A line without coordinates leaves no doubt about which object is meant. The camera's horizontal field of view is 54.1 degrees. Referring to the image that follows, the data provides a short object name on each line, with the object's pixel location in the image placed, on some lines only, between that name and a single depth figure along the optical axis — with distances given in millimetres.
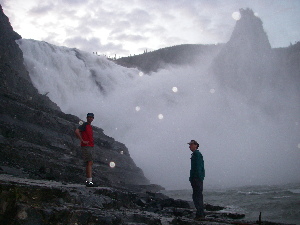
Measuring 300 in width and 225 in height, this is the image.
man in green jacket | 9923
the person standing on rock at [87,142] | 9828
